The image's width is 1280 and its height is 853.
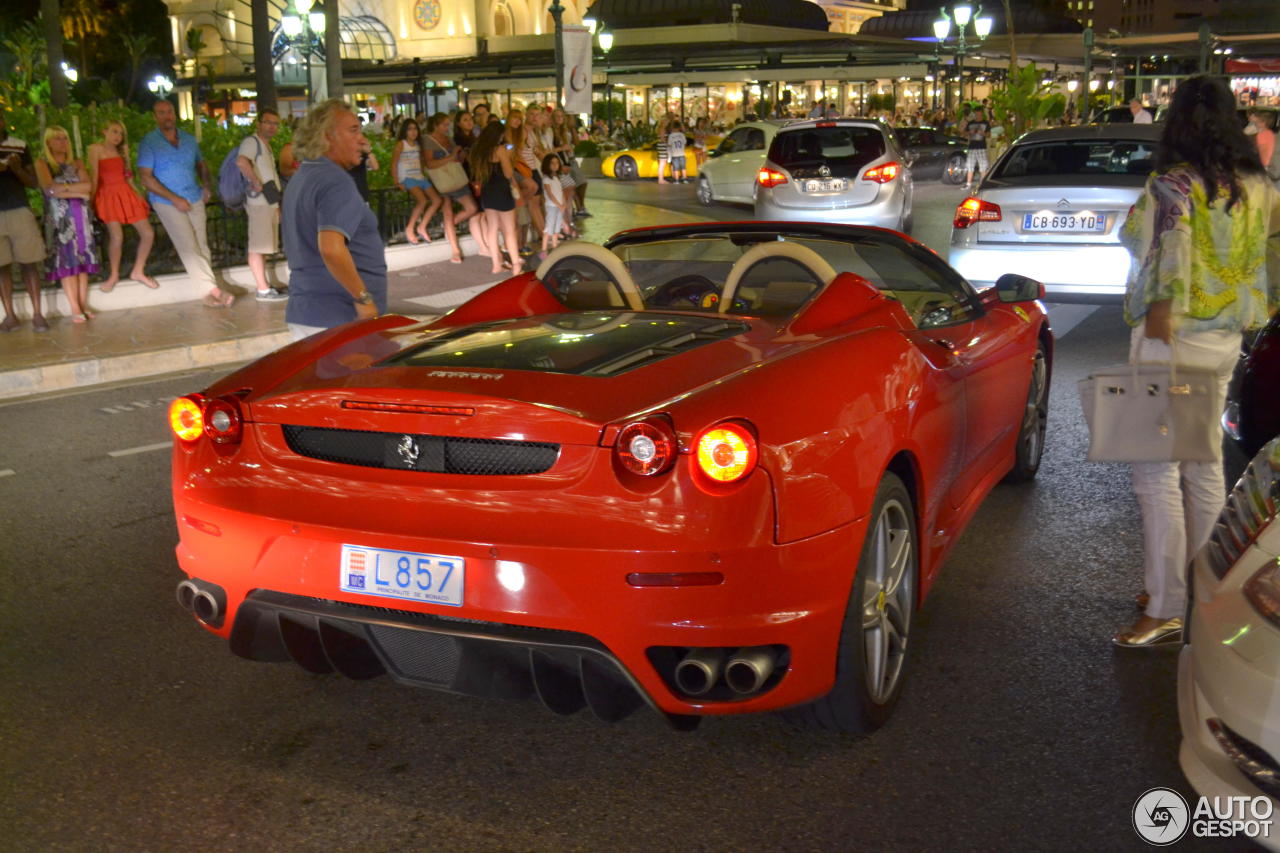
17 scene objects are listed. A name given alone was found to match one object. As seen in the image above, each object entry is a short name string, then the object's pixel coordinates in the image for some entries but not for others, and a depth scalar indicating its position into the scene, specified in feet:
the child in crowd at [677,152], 111.24
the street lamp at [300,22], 79.10
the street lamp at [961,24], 115.24
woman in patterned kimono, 14.70
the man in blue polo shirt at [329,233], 19.81
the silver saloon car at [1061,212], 35.70
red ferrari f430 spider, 10.78
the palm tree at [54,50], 66.18
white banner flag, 59.26
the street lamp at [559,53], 67.87
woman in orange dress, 41.19
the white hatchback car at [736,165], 86.12
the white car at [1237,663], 8.96
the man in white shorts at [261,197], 43.88
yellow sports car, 117.91
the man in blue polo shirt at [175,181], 41.83
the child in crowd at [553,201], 58.85
